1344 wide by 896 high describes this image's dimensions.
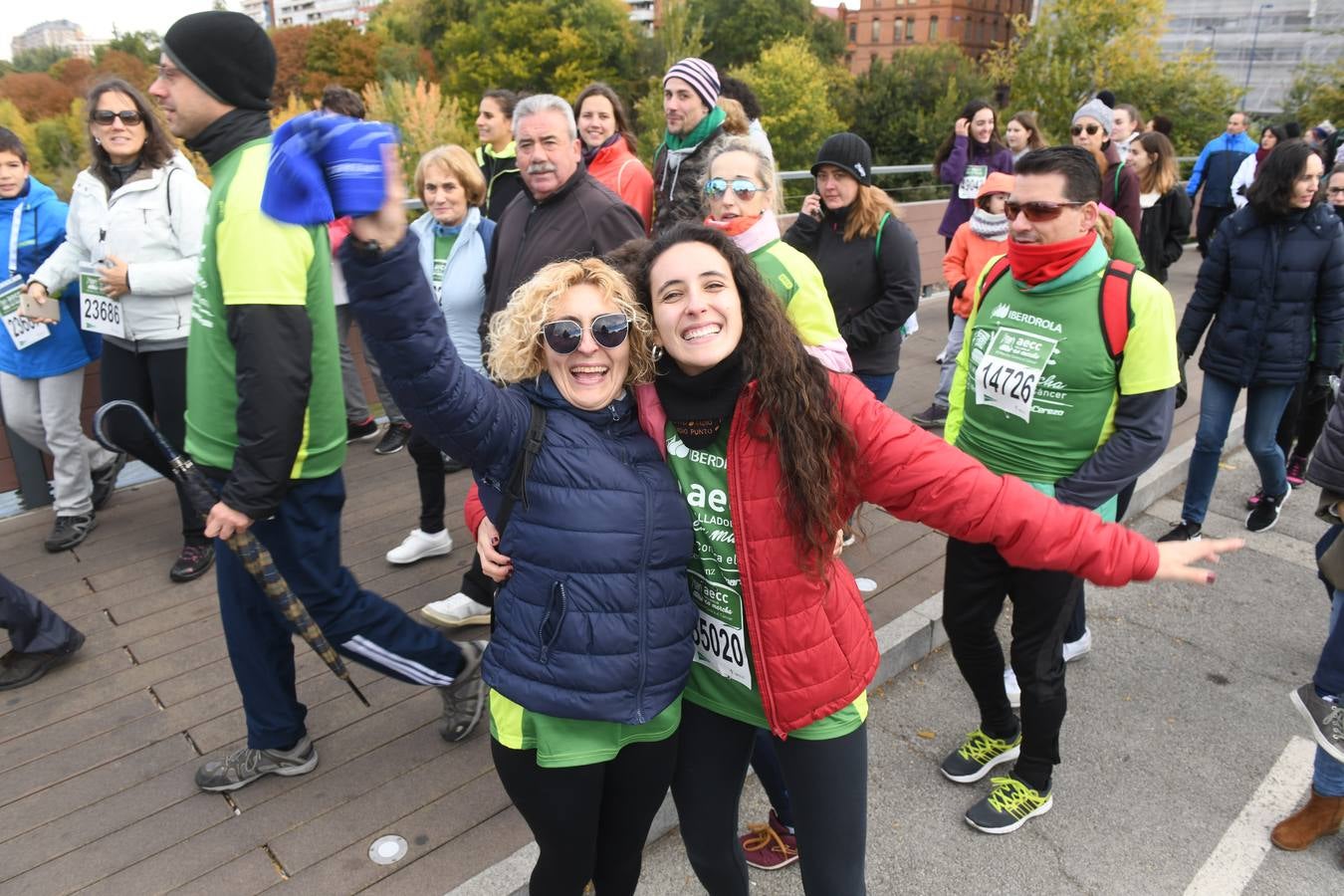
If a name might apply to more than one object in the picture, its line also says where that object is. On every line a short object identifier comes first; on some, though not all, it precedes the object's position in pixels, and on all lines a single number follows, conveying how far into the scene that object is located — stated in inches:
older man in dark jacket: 133.0
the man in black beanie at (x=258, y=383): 94.9
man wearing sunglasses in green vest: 106.0
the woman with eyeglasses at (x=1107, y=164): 243.3
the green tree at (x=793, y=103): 1684.3
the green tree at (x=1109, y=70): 1023.0
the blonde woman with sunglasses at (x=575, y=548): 73.6
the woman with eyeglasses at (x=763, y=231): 115.9
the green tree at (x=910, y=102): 1611.7
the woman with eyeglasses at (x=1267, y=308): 174.1
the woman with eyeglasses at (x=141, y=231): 154.6
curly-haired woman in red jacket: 75.3
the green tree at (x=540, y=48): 2351.1
